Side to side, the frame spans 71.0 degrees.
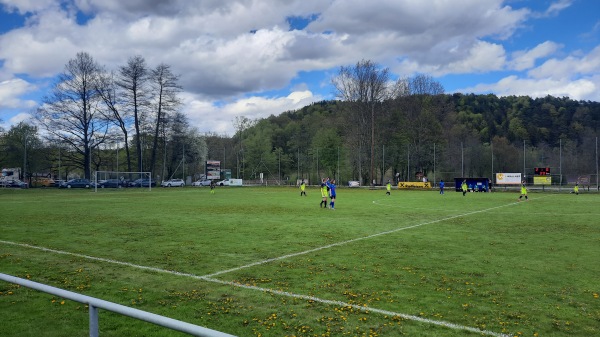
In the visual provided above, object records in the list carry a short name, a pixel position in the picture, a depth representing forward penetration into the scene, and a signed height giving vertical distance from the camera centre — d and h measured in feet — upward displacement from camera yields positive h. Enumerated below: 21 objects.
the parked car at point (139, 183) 226.09 -5.53
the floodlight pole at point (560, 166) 181.70 +2.40
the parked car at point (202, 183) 266.30 -6.66
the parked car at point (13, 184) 198.18 -5.17
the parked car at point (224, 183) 270.46 -6.77
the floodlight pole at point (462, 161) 208.85 +5.35
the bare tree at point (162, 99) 231.91 +40.35
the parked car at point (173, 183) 241.76 -6.03
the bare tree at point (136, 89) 216.33 +43.73
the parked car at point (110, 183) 209.15 -5.31
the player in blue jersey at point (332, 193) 82.12 -4.11
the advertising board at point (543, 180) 174.60 -3.58
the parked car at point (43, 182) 217.56 -4.73
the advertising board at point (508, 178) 189.46 -3.18
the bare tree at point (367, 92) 240.53 +46.16
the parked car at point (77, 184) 202.80 -5.33
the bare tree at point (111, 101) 209.87 +36.99
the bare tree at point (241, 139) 319.16 +28.22
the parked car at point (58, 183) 212.64 -5.13
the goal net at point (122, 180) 212.97 -4.12
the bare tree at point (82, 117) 196.85 +26.92
